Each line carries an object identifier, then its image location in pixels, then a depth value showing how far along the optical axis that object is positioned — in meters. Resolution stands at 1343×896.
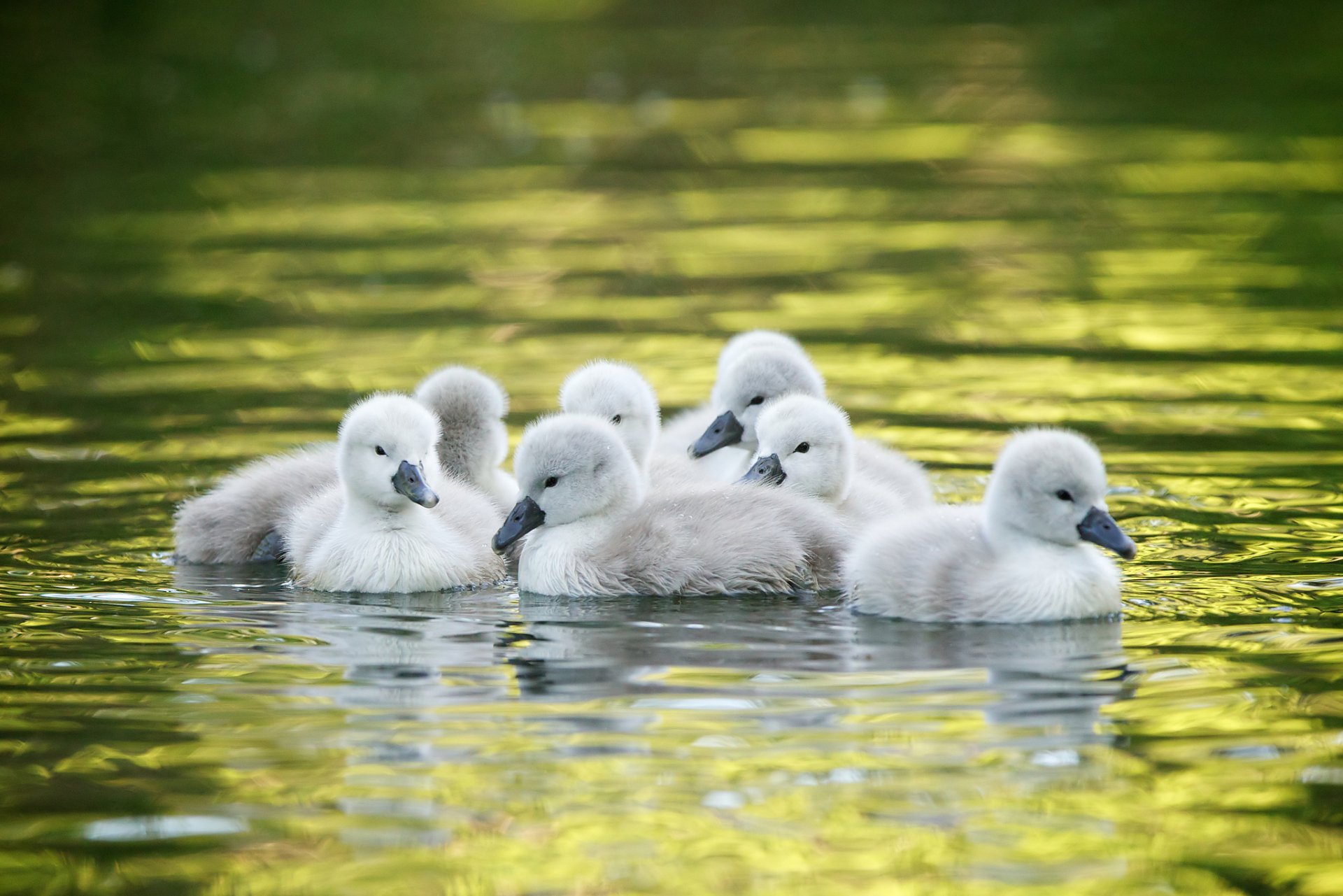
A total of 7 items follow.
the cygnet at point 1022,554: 13.81
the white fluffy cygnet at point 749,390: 17.27
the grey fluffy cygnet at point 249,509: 16.44
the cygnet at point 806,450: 15.70
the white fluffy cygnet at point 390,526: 15.06
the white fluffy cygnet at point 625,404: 16.83
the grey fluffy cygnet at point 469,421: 16.98
